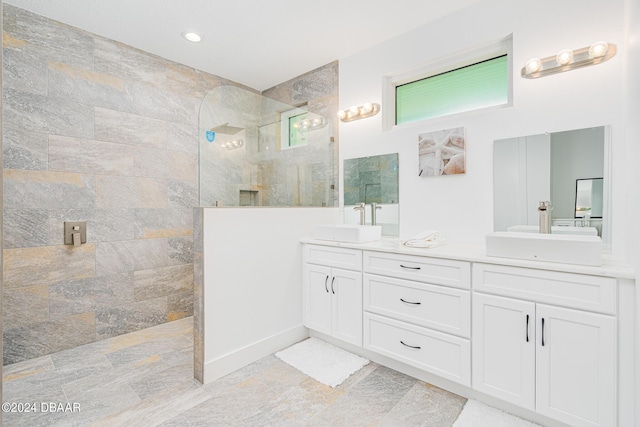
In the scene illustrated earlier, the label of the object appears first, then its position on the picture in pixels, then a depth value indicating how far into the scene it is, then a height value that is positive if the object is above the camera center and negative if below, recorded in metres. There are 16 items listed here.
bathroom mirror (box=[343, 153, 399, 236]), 2.83 +0.22
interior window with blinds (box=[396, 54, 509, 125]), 2.40 +0.96
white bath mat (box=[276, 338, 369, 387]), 2.19 -1.09
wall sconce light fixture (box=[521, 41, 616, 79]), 1.92 +0.94
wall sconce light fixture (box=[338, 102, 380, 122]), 2.93 +0.92
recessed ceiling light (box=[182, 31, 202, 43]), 2.71 +1.48
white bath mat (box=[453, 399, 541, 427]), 1.72 -1.12
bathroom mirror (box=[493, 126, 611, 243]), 1.94 +0.23
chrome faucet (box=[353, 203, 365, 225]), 2.93 -0.02
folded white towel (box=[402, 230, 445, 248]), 2.20 -0.20
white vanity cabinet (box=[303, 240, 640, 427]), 1.48 -0.63
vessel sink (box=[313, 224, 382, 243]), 2.50 -0.17
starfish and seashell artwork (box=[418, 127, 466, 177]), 2.44 +0.46
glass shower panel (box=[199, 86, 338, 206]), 2.42 +0.50
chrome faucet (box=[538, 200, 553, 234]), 2.05 -0.04
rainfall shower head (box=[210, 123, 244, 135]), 2.47 +0.64
